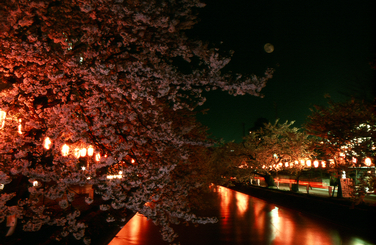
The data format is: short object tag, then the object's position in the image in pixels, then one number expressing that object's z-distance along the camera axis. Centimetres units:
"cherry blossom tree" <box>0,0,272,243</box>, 440
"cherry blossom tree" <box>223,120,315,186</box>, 2808
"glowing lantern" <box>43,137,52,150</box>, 478
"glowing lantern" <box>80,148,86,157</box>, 1276
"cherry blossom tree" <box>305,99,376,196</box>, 1225
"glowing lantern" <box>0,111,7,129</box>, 521
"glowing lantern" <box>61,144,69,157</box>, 502
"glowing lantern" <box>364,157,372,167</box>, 1227
